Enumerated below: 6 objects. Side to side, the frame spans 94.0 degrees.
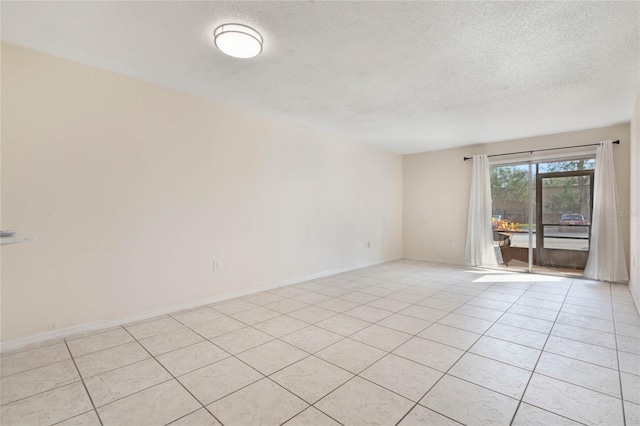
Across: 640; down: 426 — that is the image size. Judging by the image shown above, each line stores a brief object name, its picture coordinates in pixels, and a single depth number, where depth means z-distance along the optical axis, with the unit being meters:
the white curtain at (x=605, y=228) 4.30
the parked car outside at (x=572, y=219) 4.74
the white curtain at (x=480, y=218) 5.46
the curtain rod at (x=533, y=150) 4.49
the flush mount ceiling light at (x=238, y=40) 2.10
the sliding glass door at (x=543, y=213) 4.76
